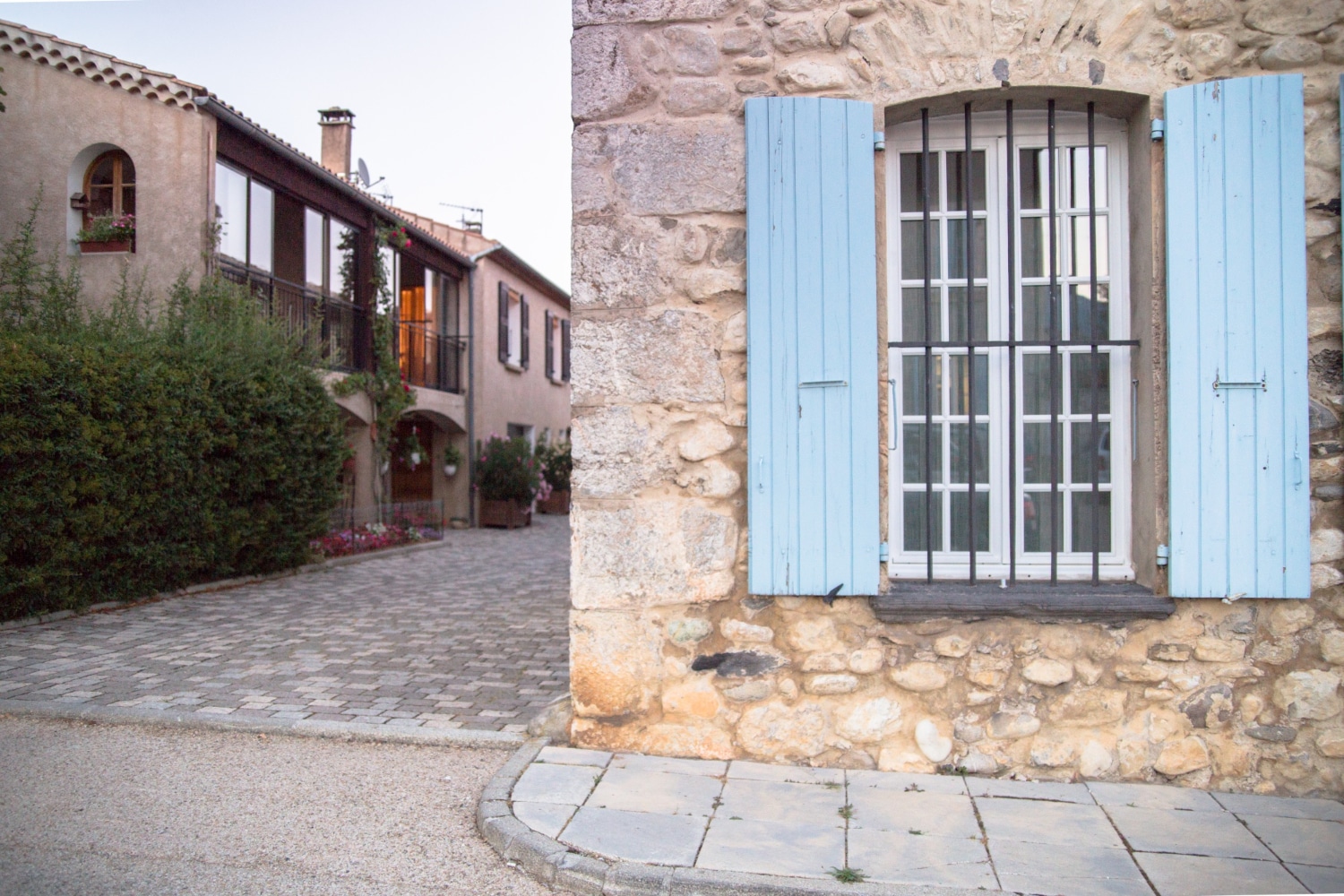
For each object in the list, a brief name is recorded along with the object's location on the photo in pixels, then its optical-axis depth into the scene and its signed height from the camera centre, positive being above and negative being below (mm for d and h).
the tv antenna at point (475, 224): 23078 +6035
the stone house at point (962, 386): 3516 +312
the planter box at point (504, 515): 17109 -932
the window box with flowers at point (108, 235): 10547 +2640
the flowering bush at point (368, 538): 11680 -1008
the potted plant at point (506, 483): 17094 -333
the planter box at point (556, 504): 21141 -891
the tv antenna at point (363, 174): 15969 +5044
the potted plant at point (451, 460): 17266 +101
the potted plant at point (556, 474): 19969 -198
